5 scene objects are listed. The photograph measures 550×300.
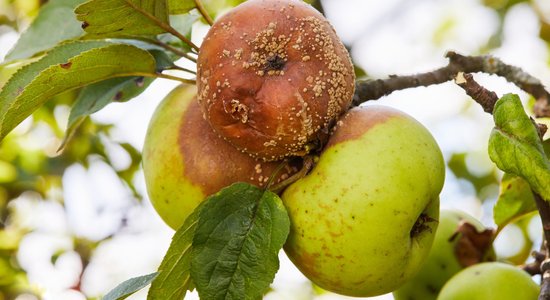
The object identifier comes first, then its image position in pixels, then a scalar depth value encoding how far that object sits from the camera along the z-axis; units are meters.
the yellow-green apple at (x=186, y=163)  0.87
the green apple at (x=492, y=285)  0.90
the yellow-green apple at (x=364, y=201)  0.84
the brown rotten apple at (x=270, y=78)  0.84
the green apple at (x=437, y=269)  0.96
